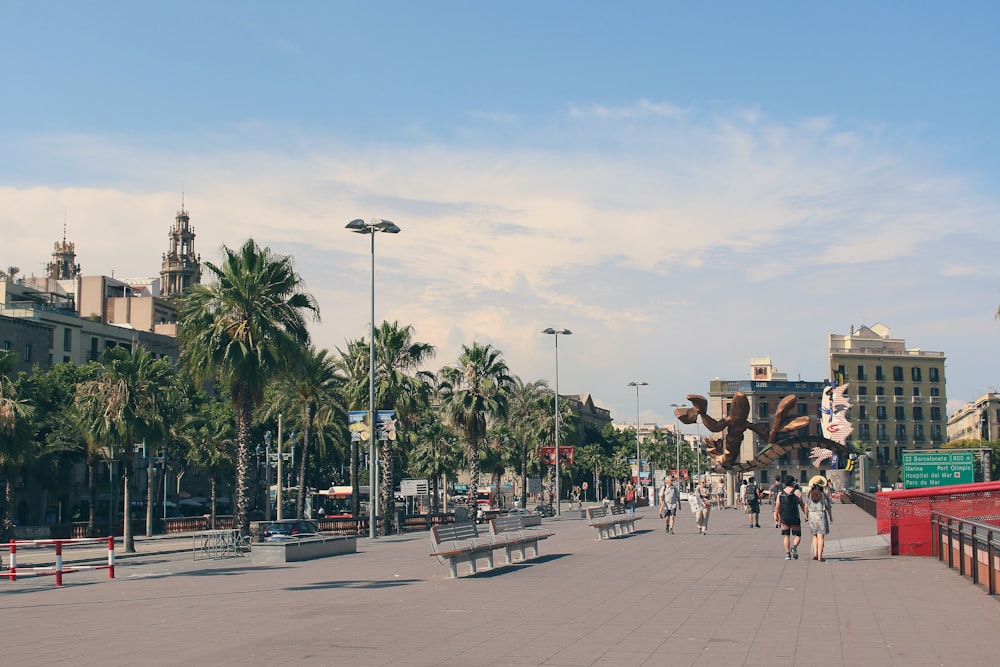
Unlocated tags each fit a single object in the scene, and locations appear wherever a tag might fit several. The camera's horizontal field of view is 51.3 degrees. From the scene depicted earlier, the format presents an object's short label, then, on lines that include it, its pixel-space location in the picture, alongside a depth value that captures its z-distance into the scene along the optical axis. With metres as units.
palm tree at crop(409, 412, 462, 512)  74.69
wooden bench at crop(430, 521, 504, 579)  18.39
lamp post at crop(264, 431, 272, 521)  57.94
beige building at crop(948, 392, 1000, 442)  151.38
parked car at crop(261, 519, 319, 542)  32.78
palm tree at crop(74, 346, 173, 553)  36.97
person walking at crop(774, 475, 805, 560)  21.56
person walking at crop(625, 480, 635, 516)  50.03
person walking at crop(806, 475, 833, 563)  20.84
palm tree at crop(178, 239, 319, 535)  32.22
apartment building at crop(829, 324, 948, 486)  132.25
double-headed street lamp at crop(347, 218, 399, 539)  37.12
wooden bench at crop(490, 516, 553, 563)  21.59
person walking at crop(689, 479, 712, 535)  31.70
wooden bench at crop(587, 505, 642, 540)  30.22
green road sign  42.94
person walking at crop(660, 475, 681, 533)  33.69
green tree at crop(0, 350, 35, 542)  40.81
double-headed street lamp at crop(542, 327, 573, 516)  68.69
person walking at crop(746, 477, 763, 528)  36.75
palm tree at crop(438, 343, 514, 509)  55.59
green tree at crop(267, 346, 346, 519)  53.36
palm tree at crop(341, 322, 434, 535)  45.59
